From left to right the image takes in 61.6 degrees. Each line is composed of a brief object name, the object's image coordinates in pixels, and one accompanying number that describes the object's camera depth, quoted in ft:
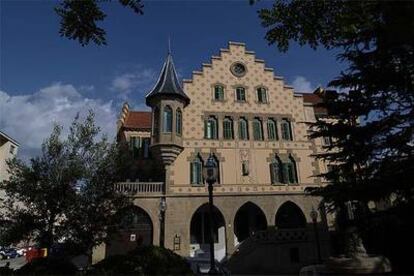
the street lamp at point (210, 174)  41.75
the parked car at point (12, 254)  138.13
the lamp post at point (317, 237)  78.03
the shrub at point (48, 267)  36.55
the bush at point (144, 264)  32.73
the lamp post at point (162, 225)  82.94
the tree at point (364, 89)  18.07
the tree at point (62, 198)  51.49
